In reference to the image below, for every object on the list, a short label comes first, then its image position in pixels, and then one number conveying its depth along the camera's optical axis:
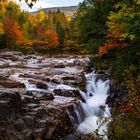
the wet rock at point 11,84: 10.48
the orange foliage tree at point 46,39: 37.85
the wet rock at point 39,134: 7.61
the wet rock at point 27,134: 7.43
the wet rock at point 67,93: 10.68
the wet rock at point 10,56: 23.01
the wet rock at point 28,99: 8.68
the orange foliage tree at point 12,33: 33.24
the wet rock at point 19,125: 7.52
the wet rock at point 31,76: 12.75
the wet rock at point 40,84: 11.32
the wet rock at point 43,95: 9.83
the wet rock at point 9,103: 7.35
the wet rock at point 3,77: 11.57
